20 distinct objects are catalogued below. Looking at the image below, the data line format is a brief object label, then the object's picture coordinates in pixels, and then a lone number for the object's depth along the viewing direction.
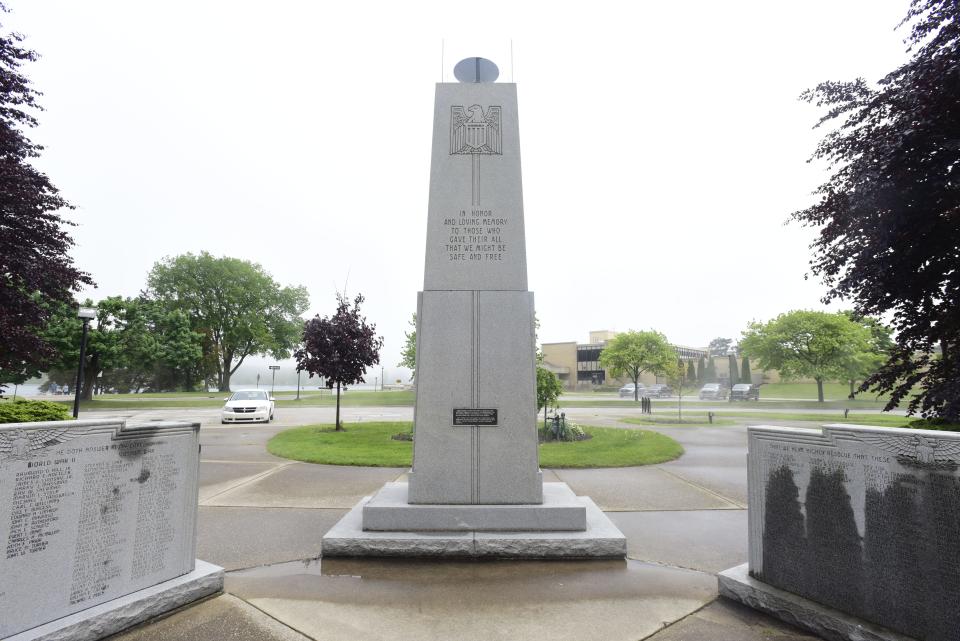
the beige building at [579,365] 76.19
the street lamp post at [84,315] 15.66
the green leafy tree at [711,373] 76.14
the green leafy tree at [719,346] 105.89
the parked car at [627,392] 53.31
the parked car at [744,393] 41.41
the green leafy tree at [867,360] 39.36
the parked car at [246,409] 18.61
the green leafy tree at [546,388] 14.10
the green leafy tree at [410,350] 31.86
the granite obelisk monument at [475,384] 4.41
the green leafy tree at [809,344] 39.78
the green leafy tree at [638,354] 44.53
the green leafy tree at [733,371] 62.69
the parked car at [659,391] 52.53
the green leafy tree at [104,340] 30.19
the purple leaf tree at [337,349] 16.14
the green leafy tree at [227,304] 45.97
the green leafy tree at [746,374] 63.75
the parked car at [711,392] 44.59
